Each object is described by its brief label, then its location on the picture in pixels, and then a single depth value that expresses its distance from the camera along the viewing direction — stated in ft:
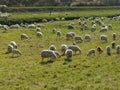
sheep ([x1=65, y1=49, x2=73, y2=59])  87.37
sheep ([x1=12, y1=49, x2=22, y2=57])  94.68
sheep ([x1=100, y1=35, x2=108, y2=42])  115.75
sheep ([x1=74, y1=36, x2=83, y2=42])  117.99
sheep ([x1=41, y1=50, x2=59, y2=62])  84.92
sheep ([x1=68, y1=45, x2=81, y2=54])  93.45
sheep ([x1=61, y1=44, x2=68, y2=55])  95.15
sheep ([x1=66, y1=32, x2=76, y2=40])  125.67
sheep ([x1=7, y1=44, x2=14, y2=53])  100.31
